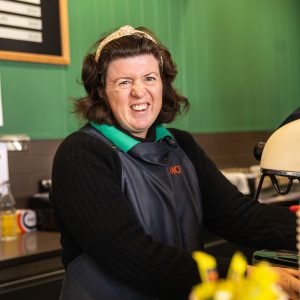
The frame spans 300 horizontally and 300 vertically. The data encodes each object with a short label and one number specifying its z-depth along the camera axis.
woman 1.30
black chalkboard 2.58
